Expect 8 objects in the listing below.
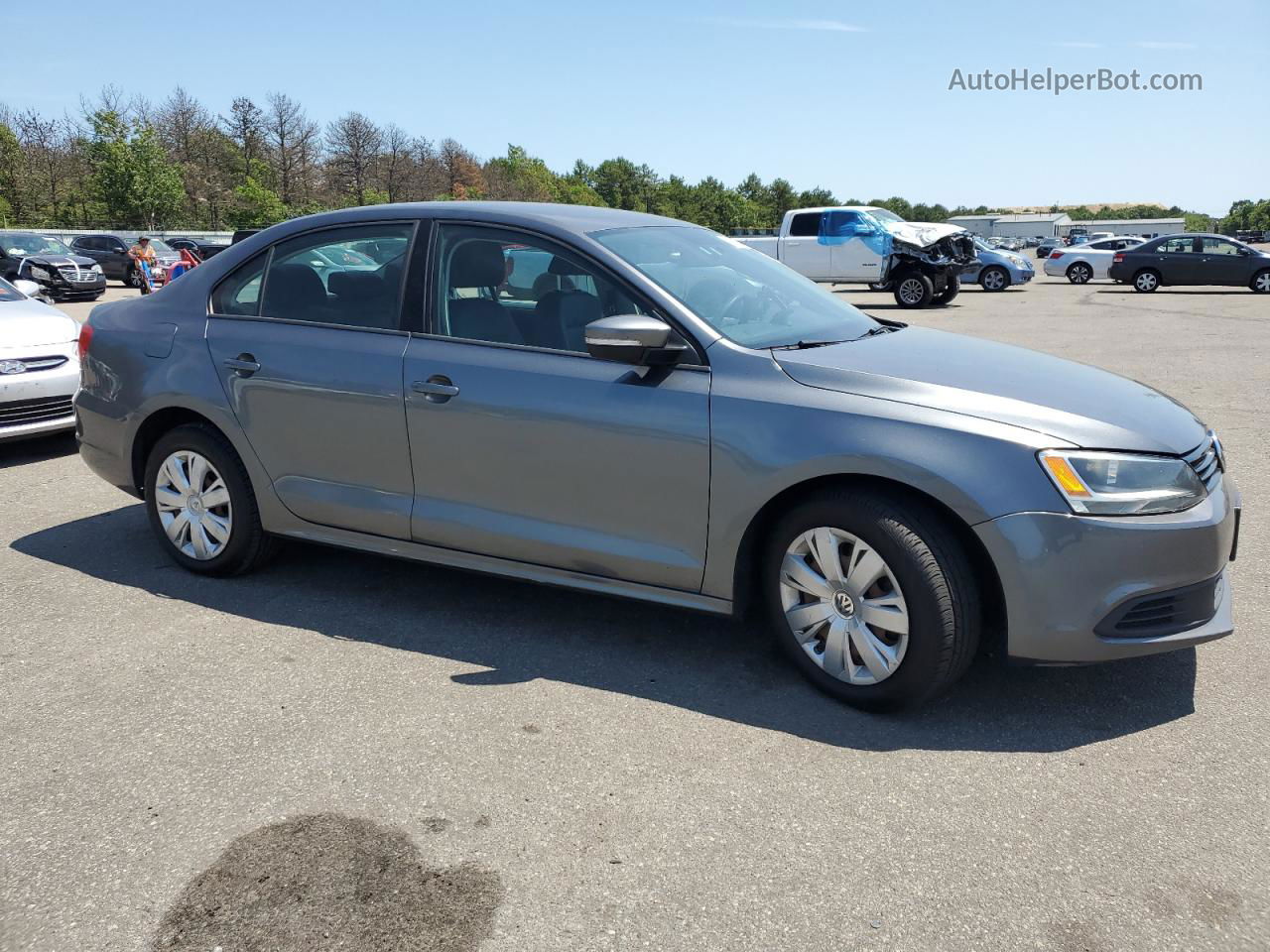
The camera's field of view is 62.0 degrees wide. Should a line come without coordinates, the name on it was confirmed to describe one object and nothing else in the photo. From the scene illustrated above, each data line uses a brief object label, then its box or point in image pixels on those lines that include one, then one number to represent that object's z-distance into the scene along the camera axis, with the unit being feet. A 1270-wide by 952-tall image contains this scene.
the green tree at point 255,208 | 194.29
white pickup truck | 75.20
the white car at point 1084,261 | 113.70
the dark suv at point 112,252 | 110.42
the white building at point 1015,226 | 515.91
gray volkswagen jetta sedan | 10.74
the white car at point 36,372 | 24.04
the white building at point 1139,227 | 458.50
